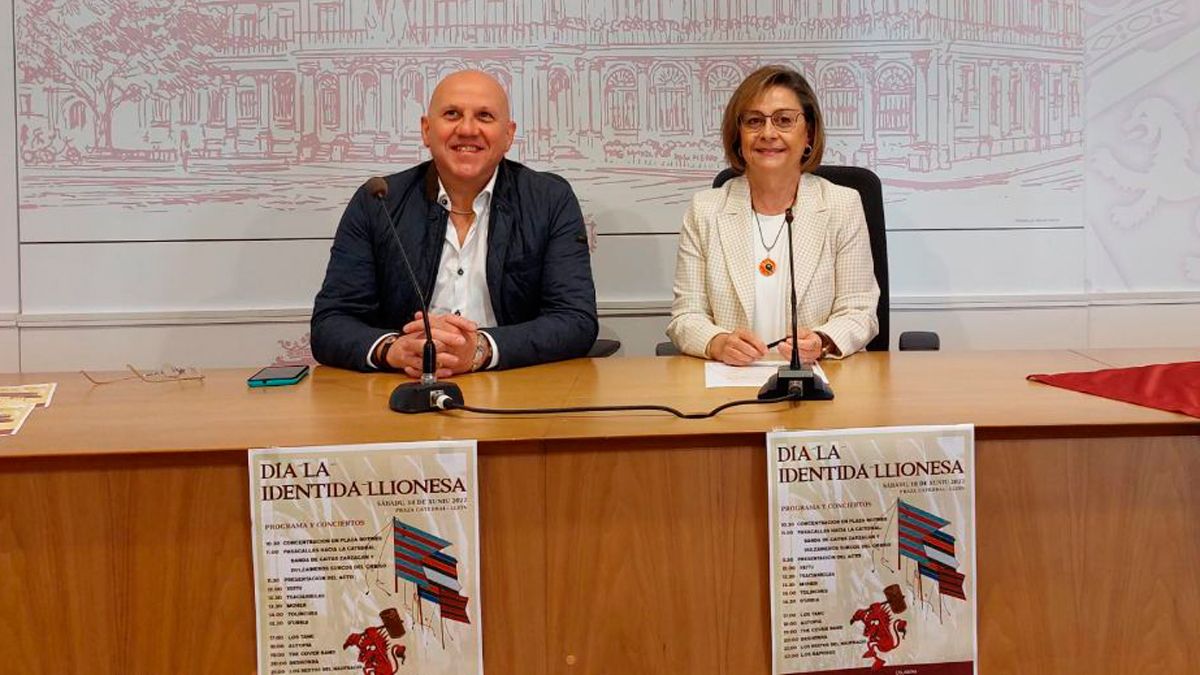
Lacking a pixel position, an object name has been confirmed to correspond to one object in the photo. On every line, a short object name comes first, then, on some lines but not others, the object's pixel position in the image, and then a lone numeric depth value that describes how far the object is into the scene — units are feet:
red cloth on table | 5.28
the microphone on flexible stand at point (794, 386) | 5.53
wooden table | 4.68
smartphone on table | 6.39
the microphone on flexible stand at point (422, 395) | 5.49
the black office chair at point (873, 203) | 8.80
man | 7.78
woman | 8.00
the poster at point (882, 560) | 4.85
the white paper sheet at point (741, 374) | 6.15
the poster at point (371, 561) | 4.72
